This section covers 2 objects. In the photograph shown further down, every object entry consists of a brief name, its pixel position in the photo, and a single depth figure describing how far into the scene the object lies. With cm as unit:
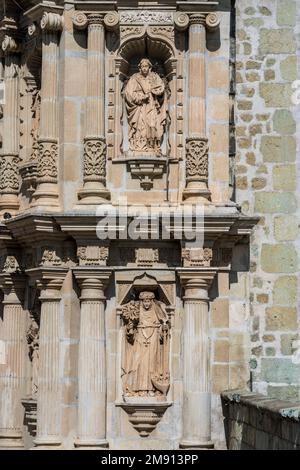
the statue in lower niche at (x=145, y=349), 2194
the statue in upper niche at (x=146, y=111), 2223
